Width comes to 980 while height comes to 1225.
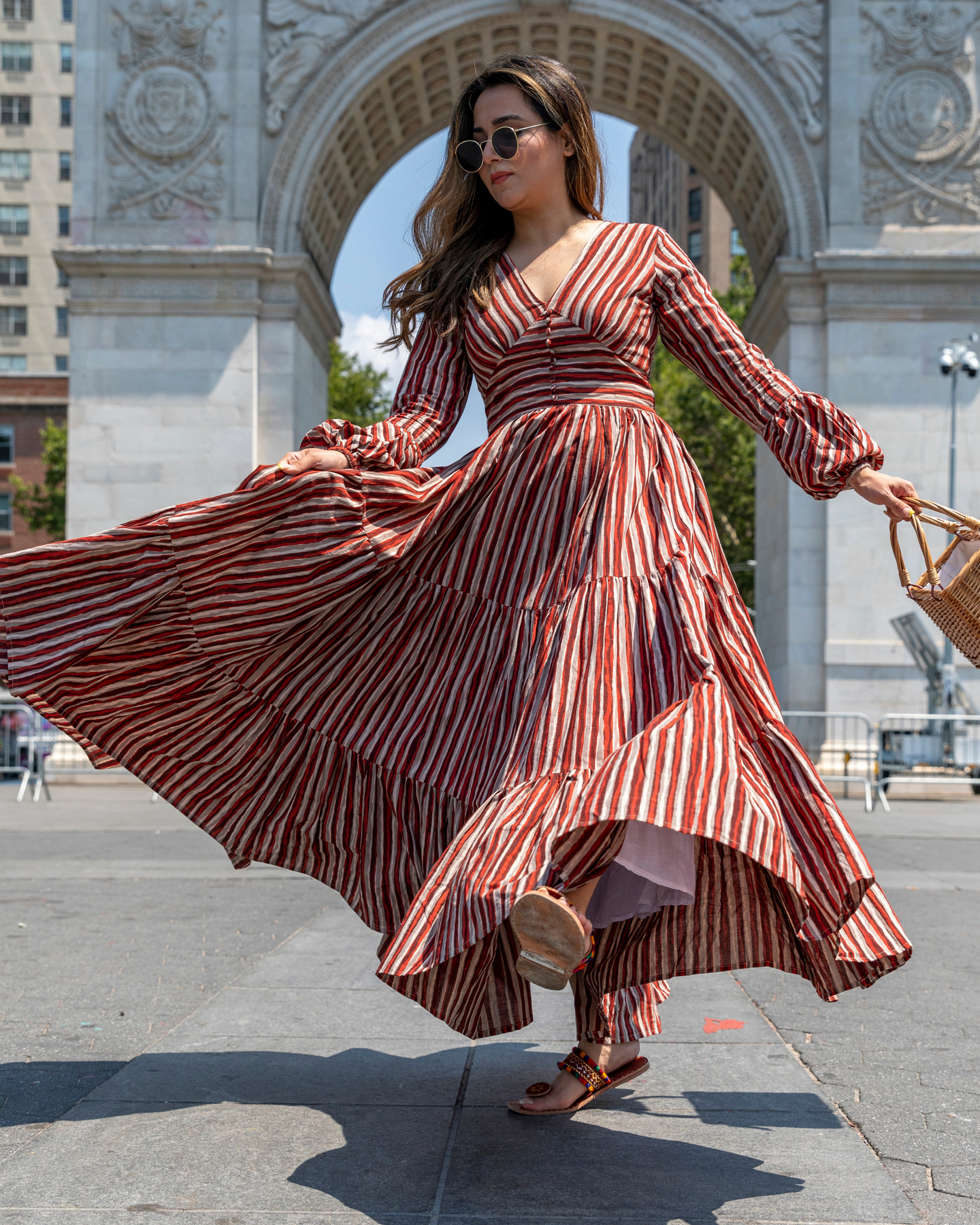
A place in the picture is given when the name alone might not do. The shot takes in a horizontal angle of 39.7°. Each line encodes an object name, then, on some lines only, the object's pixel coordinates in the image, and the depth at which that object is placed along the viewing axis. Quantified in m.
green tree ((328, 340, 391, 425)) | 44.50
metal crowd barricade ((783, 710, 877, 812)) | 16.89
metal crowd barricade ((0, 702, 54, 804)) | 16.47
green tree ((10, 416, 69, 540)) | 48.50
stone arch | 19.20
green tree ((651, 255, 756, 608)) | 44.97
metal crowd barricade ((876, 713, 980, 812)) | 16.33
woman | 2.62
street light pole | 17.90
